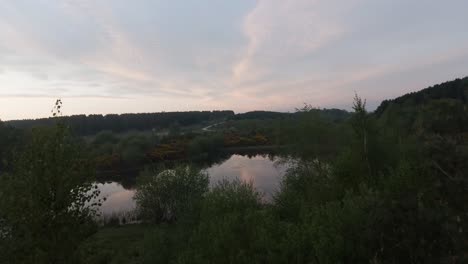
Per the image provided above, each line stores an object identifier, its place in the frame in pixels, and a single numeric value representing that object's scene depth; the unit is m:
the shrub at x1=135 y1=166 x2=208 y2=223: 32.22
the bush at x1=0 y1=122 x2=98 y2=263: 9.47
